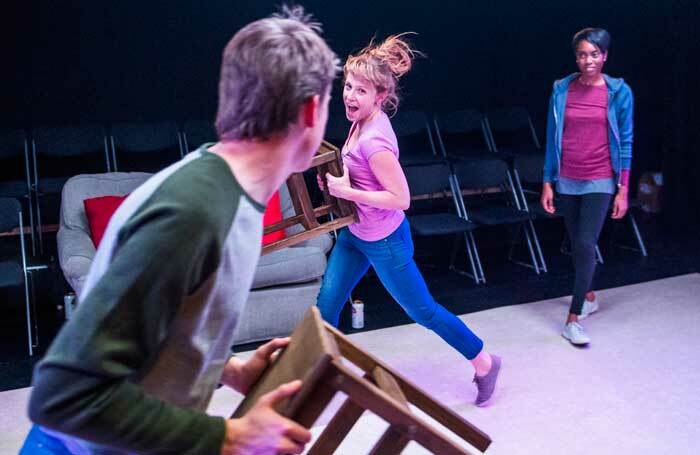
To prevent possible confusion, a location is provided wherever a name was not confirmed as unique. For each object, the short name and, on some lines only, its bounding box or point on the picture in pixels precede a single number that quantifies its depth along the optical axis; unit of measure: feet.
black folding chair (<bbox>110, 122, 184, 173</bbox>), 17.40
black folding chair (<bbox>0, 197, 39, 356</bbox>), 12.29
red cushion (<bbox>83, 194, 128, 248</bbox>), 12.85
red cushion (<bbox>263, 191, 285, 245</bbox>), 13.70
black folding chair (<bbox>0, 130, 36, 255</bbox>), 15.75
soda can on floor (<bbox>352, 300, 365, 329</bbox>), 13.56
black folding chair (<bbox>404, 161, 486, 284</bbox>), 15.89
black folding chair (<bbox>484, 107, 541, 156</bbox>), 20.93
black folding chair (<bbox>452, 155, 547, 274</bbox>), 16.89
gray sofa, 12.57
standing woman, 12.34
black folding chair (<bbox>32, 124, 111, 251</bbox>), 16.15
